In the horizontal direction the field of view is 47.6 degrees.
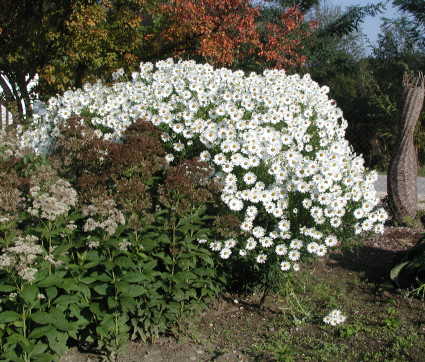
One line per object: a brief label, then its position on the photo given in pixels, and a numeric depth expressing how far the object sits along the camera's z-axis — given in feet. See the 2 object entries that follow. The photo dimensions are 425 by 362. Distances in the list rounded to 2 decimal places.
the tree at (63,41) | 31.48
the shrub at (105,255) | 9.48
